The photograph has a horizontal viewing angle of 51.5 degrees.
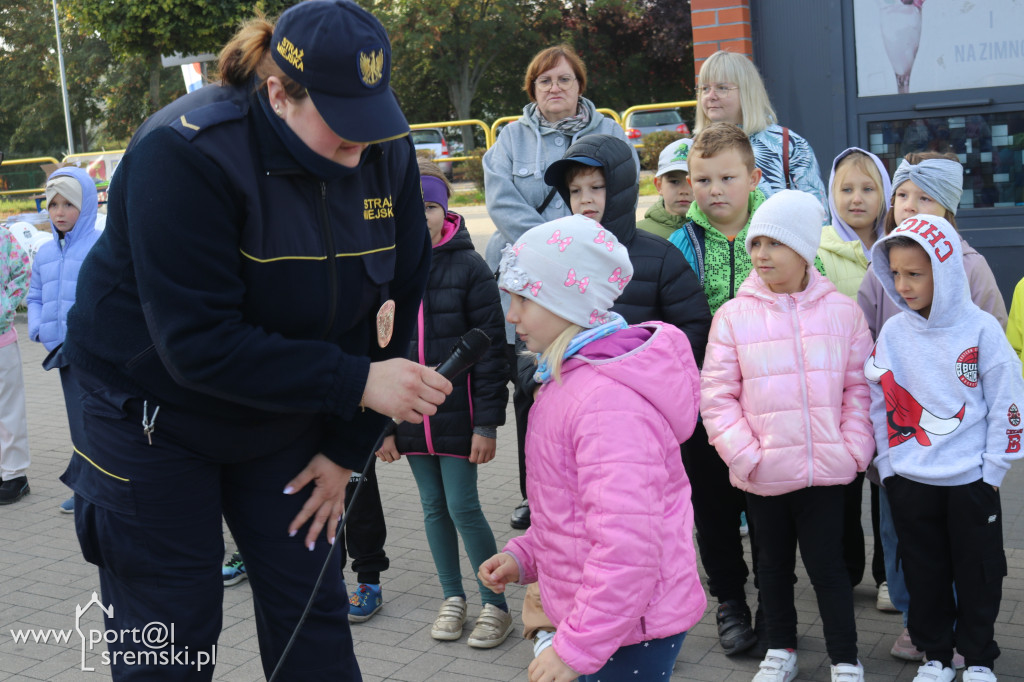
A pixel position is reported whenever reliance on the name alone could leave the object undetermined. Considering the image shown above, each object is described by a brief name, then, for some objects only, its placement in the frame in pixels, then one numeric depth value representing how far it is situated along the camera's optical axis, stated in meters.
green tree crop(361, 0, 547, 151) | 39.44
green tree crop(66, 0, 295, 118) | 13.56
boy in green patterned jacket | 4.14
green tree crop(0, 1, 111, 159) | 44.84
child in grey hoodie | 3.46
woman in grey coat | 4.97
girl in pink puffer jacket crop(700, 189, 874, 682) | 3.59
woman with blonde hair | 4.86
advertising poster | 6.43
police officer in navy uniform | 2.23
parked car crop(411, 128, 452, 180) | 29.03
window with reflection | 6.55
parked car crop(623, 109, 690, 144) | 25.68
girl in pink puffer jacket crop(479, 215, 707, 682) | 2.30
